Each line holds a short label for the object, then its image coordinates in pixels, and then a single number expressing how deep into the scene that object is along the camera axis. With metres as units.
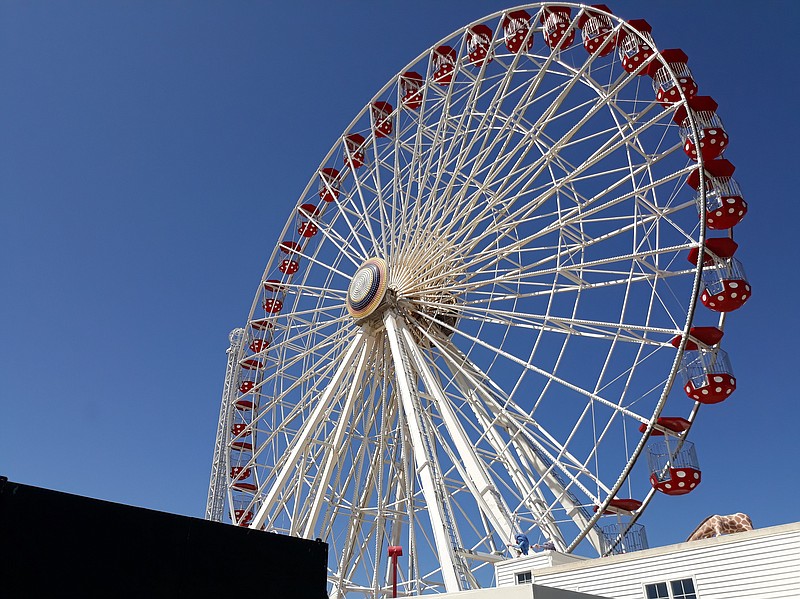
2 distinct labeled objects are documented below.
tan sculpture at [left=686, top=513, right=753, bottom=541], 27.62
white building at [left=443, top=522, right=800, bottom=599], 10.48
